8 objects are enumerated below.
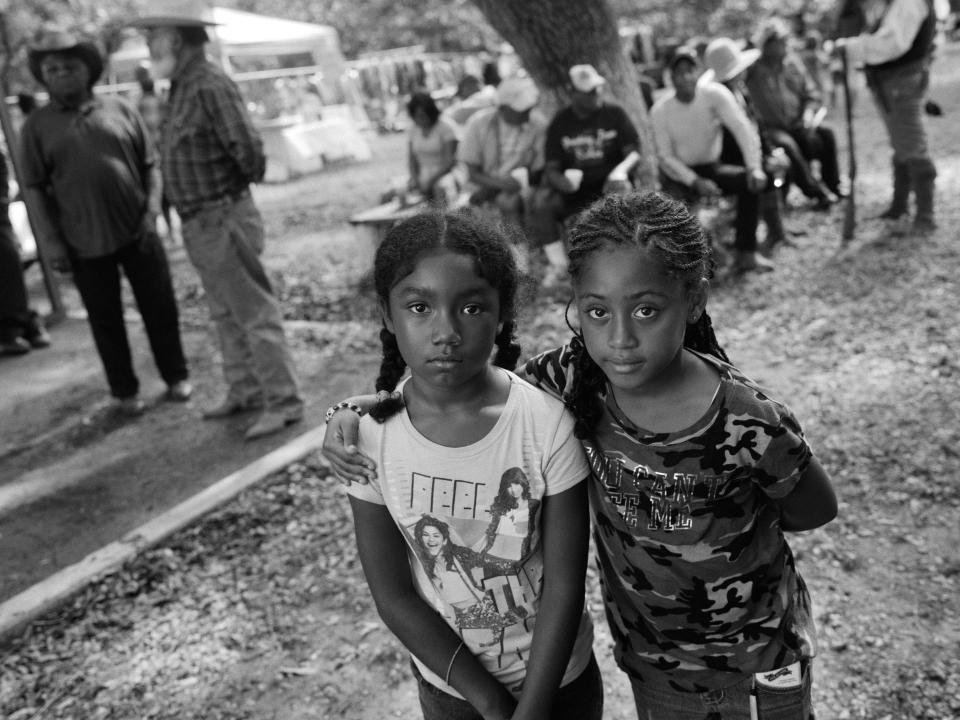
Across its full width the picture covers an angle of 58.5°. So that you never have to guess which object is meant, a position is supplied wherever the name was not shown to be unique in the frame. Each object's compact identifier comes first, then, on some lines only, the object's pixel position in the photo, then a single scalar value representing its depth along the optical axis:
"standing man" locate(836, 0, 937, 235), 6.10
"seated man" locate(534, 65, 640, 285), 6.30
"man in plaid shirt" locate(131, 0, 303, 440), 4.26
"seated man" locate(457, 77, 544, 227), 7.31
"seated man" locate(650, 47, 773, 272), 6.58
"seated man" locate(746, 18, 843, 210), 8.04
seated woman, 7.98
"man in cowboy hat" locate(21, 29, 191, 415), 4.78
